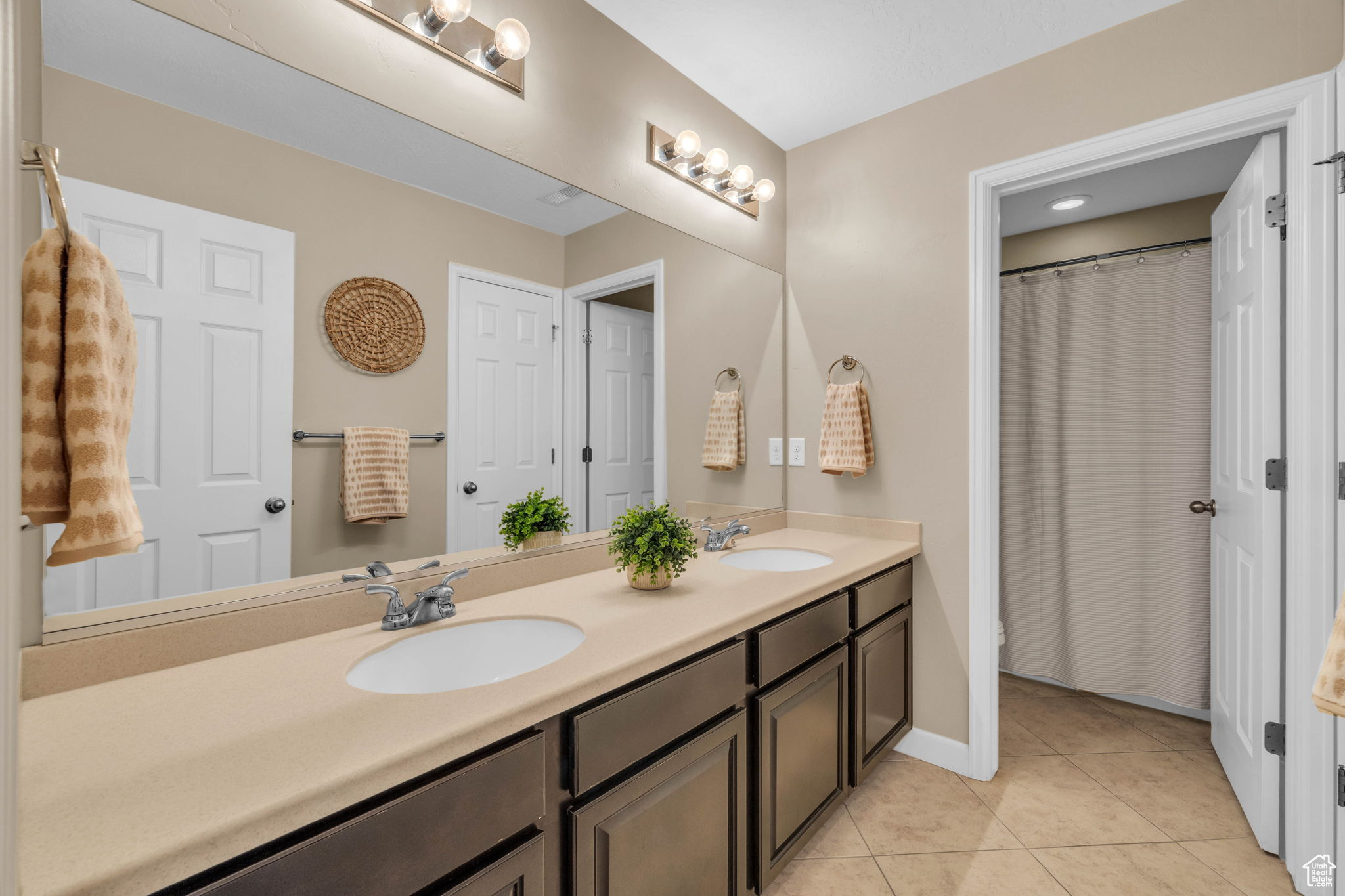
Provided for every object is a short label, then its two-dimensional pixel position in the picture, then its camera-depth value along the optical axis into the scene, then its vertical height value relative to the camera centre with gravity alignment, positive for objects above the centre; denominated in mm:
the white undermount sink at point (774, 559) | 2025 -374
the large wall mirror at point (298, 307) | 964 +294
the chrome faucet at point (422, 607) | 1185 -321
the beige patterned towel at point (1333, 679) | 826 -315
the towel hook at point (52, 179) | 581 +258
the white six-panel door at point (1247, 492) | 1596 -121
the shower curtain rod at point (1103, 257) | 2396 +825
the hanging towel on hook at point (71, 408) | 609 +40
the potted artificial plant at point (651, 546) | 1455 -236
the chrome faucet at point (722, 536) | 2047 -297
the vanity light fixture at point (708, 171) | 1932 +958
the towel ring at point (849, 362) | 2311 +333
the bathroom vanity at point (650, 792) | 725 -565
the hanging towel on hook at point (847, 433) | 2217 +62
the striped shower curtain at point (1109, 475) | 2418 -107
